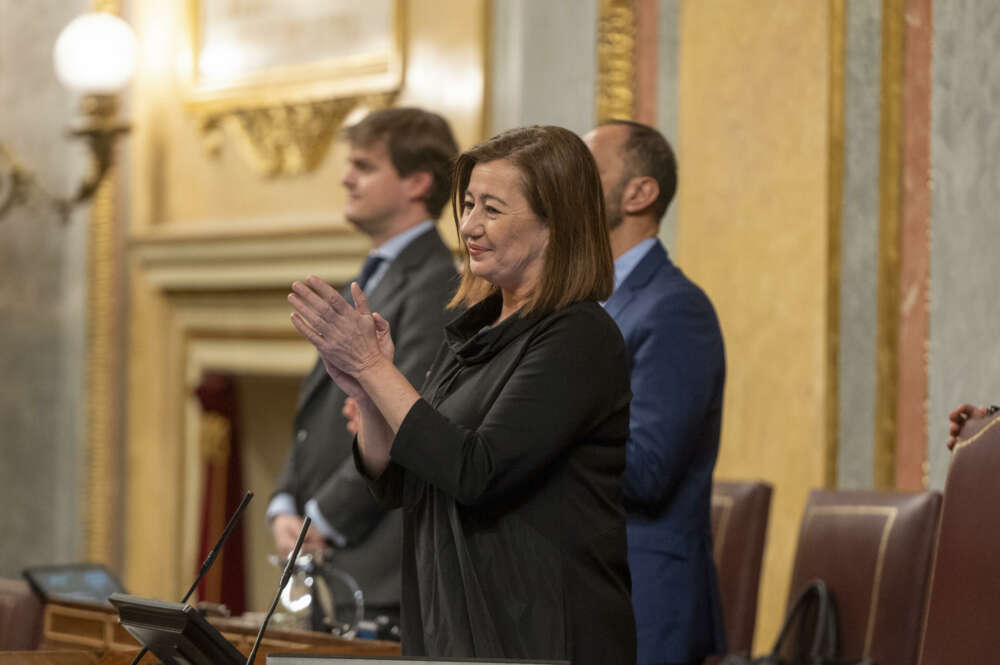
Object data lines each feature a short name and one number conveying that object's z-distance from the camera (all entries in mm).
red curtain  11102
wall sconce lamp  10781
